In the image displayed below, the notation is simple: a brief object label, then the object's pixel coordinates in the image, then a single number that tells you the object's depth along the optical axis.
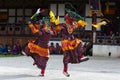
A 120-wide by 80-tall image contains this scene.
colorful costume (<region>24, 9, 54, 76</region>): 15.83
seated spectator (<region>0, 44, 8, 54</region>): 31.98
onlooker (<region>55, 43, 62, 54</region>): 31.52
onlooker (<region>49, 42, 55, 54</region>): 31.50
